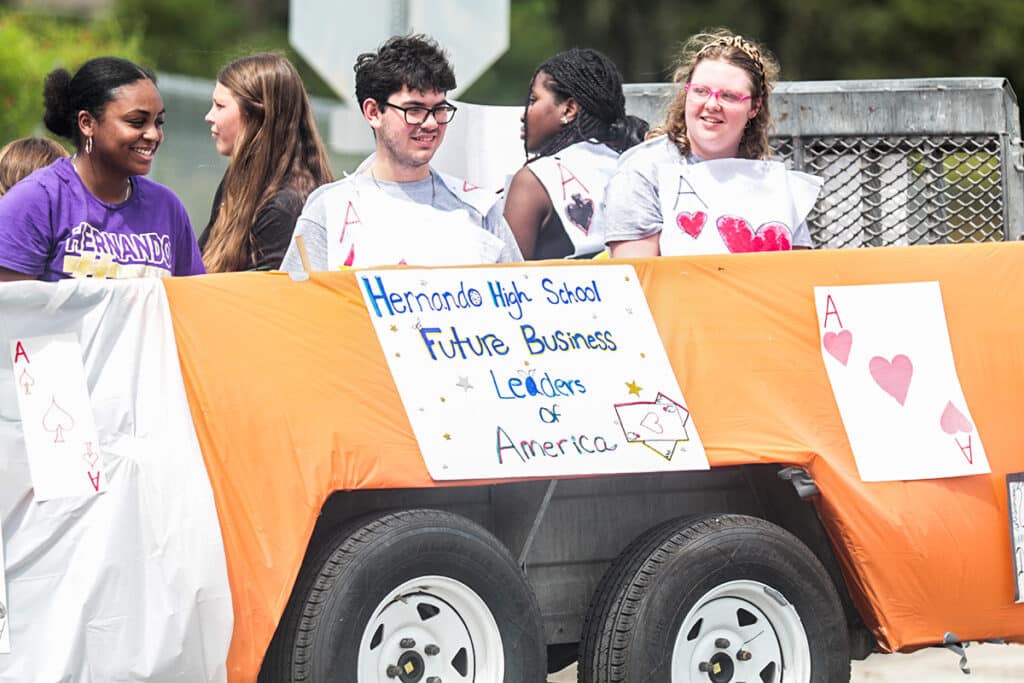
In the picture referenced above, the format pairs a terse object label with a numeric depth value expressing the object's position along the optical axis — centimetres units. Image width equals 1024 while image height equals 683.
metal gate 1412
